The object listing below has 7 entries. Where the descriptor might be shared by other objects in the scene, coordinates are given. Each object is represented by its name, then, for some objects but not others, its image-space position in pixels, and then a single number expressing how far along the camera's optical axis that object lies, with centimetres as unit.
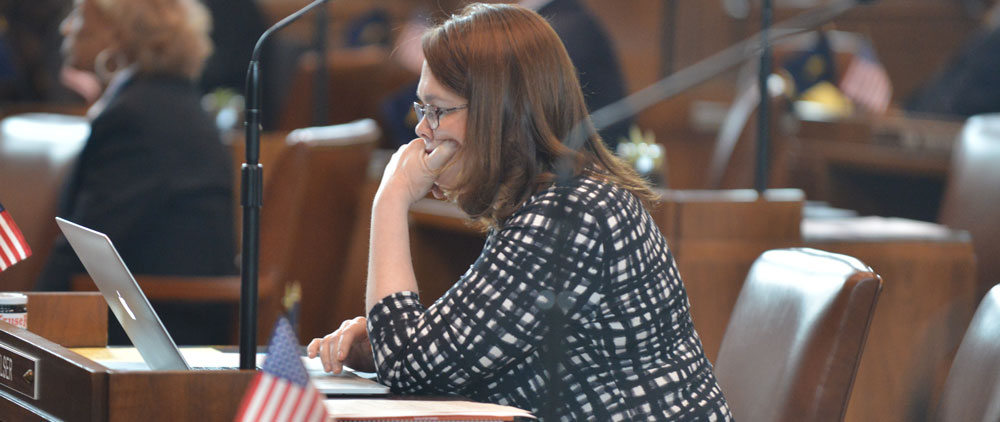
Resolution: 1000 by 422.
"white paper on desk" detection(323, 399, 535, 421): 641
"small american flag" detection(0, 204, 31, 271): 688
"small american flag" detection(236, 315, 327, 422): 614
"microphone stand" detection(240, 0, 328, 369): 654
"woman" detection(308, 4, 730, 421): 670
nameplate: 651
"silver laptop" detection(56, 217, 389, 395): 654
